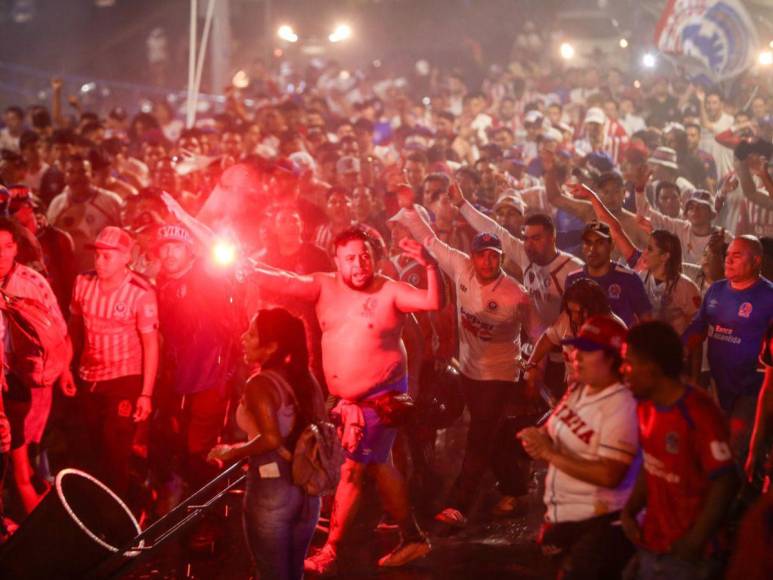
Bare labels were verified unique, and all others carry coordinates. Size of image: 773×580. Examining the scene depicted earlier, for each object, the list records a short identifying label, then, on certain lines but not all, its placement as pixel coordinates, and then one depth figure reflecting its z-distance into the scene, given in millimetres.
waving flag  14234
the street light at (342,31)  24039
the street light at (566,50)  25666
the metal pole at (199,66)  17484
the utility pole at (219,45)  25402
